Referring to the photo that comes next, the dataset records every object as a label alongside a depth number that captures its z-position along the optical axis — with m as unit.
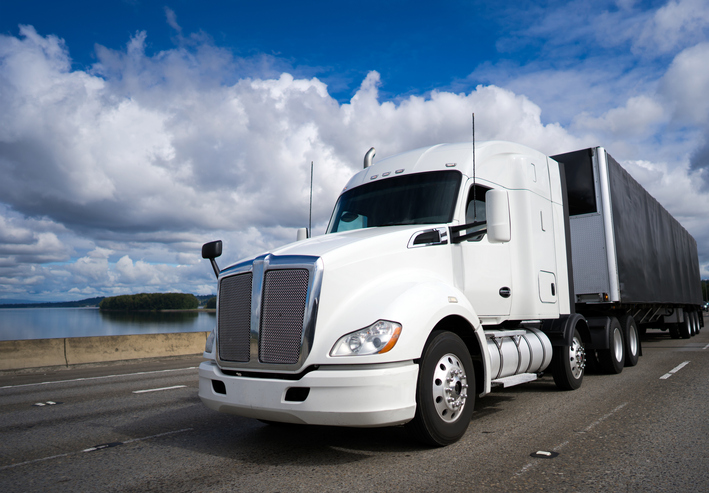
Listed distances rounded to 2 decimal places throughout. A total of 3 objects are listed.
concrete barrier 12.40
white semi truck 4.05
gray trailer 9.03
